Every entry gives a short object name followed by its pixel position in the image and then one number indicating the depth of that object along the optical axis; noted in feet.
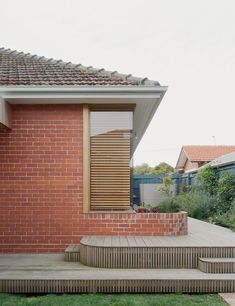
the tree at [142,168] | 165.37
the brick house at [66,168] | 23.81
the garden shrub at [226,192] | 43.83
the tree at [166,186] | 64.06
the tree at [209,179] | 50.44
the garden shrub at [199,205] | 42.75
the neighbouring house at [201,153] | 93.45
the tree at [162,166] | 129.22
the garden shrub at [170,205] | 36.50
